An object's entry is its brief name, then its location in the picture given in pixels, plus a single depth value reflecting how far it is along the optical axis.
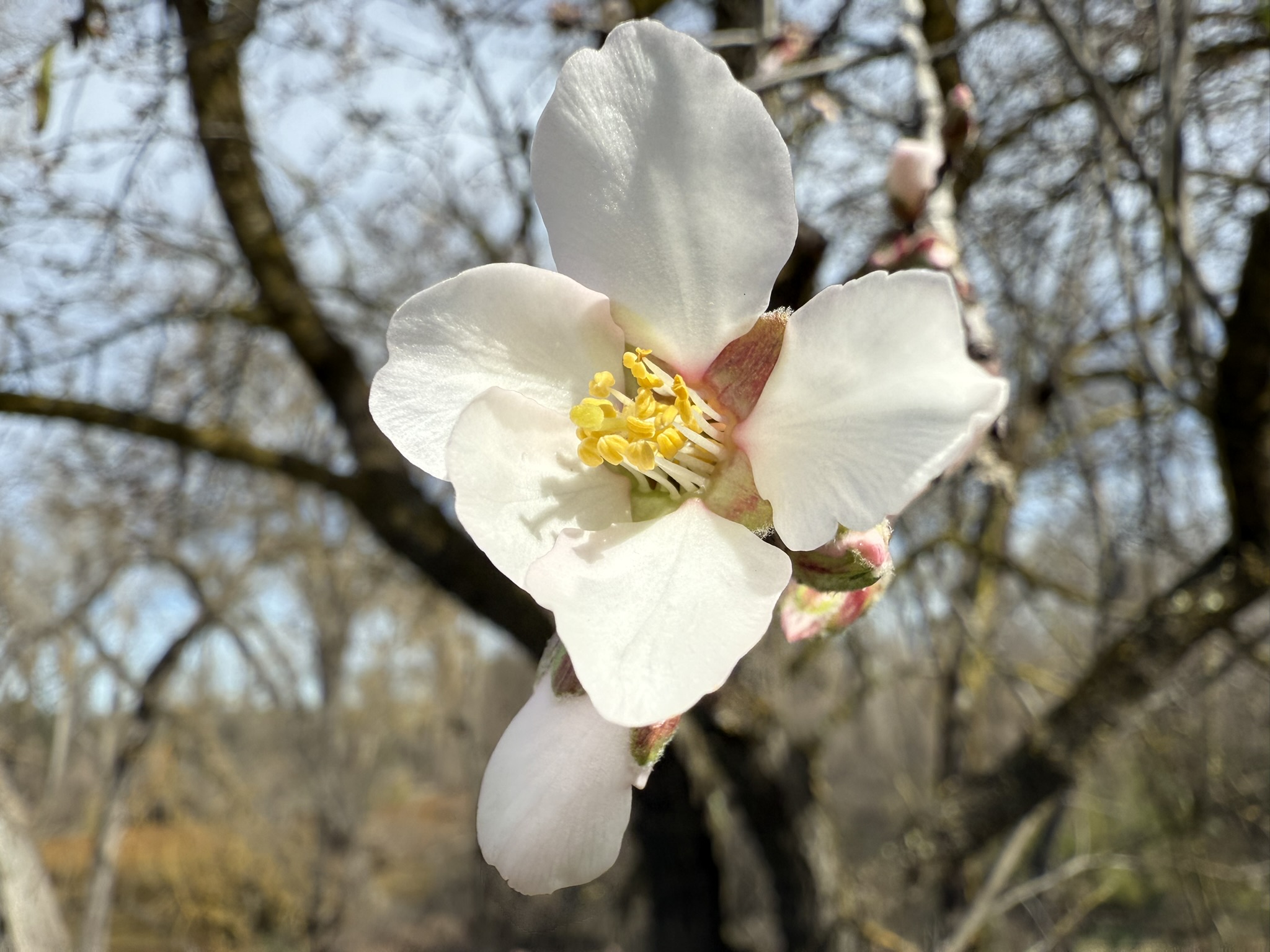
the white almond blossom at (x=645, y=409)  0.05
